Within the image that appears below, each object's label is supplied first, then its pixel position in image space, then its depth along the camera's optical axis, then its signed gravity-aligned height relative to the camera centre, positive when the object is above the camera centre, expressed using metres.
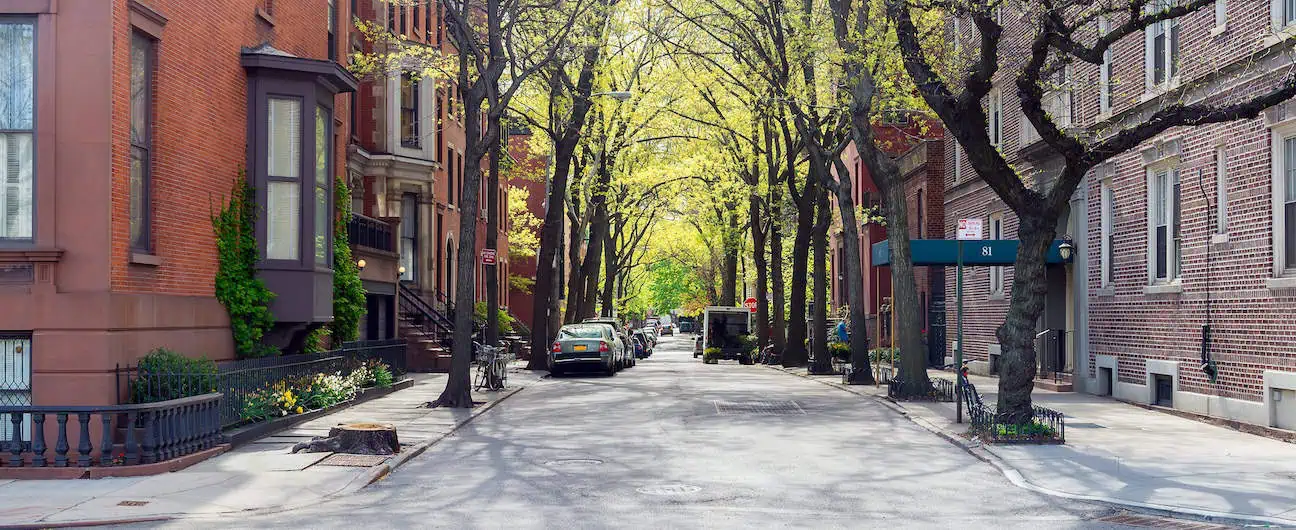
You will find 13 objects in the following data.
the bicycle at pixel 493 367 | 28.06 -1.57
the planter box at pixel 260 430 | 15.77 -1.77
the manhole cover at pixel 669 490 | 12.33 -1.89
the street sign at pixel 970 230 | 19.45 +1.01
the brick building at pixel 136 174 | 13.95 +1.50
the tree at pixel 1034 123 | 15.09 +2.07
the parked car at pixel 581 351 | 35.72 -1.53
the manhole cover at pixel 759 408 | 22.61 -2.03
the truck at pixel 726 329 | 56.28 -1.44
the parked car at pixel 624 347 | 41.91 -1.79
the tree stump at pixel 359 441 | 15.04 -1.71
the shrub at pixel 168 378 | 14.55 -0.96
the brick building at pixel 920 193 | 40.94 +3.56
